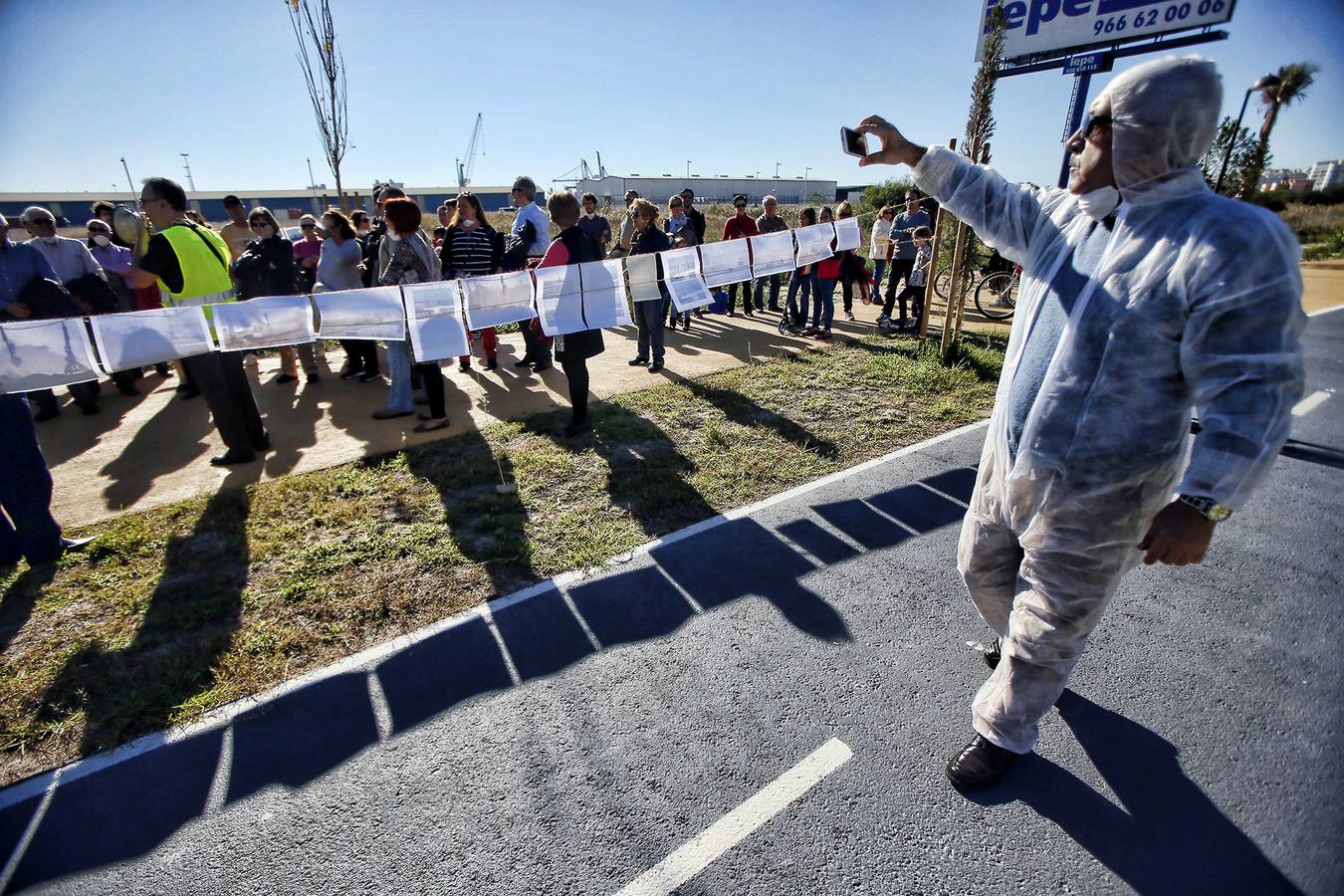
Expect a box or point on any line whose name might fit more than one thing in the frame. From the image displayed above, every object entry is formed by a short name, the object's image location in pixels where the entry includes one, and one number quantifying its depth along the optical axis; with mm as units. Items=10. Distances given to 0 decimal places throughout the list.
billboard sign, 11281
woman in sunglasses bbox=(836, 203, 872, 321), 9180
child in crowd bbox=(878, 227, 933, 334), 9227
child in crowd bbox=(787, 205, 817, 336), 9016
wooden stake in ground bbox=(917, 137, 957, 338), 7195
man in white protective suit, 1453
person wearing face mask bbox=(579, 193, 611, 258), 7461
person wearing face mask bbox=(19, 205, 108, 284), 5582
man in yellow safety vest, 4113
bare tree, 11653
